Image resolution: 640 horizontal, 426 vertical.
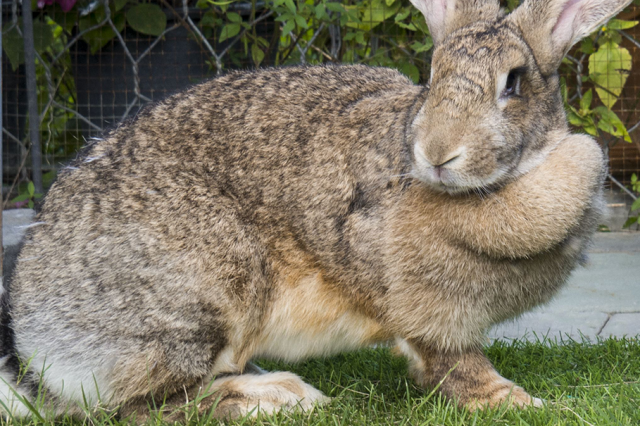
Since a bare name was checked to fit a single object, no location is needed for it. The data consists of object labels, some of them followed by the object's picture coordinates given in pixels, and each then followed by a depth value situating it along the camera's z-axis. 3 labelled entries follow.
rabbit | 5.29
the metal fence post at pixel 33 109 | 10.59
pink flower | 10.87
